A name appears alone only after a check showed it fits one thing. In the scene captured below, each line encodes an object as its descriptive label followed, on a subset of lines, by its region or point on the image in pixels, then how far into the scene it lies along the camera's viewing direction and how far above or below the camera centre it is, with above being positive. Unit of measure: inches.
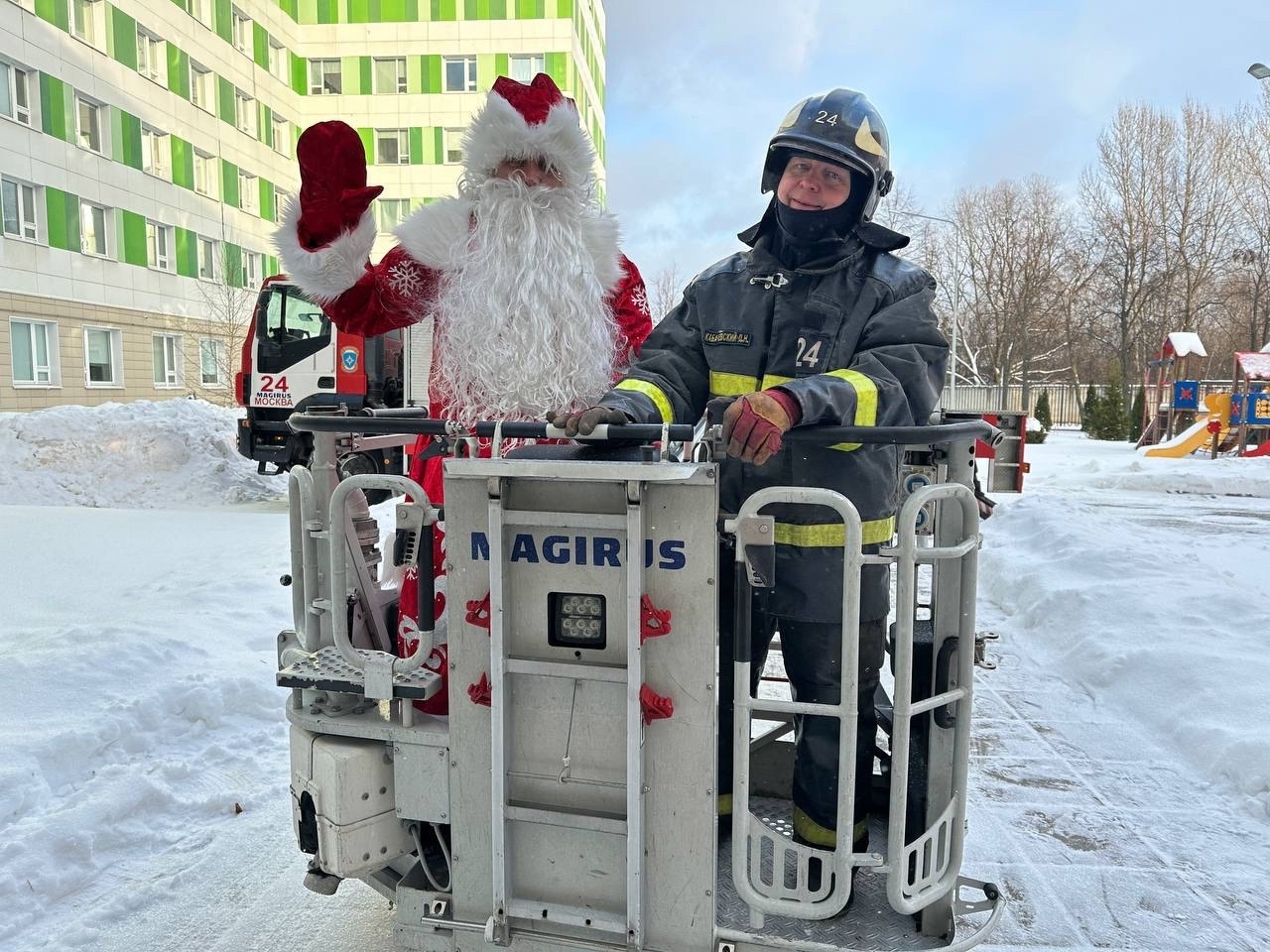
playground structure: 712.4 -11.5
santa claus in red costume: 117.4 +18.4
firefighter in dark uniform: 86.1 +3.7
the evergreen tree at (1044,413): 1160.2 -17.2
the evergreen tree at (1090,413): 1044.5 -15.0
